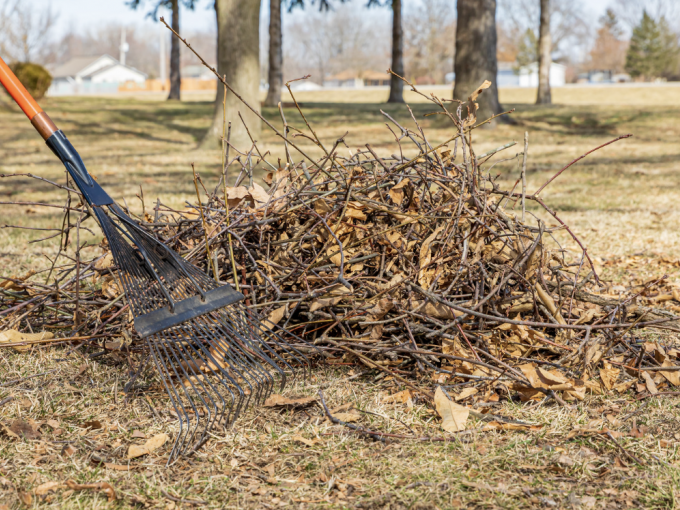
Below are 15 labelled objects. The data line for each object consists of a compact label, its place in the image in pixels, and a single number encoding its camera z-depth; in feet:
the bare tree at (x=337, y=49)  325.21
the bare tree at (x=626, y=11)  229.04
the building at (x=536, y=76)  217.56
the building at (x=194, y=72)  364.38
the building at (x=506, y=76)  263.08
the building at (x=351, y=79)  296.63
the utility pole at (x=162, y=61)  218.79
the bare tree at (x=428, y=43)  216.54
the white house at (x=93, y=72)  314.35
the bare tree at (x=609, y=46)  256.11
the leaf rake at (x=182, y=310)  7.13
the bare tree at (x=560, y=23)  226.17
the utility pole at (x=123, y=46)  304.71
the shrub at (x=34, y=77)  63.05
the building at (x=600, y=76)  271.08
